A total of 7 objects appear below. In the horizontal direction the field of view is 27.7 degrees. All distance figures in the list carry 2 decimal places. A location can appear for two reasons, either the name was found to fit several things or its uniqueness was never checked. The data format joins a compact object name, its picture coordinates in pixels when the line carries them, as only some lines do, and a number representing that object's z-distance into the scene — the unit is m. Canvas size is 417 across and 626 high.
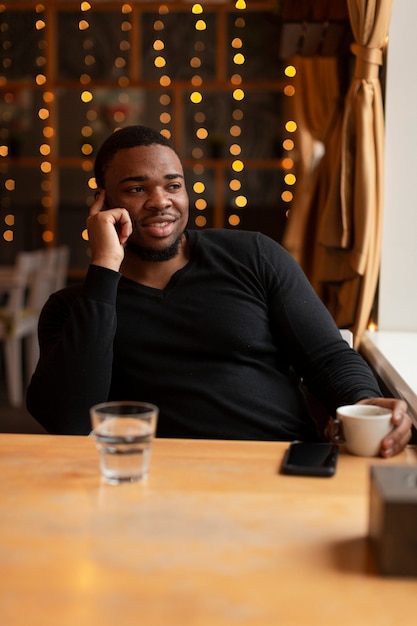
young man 1.81
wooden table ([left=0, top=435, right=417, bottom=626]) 0.80
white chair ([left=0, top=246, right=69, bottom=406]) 5.12
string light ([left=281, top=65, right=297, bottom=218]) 6.76
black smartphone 1.23
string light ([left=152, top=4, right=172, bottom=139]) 6.86
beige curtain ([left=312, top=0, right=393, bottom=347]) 2.64
